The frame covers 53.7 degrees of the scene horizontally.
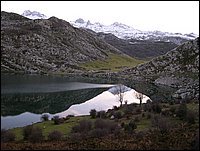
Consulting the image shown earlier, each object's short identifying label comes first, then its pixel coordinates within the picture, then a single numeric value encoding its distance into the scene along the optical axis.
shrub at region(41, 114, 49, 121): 39.44
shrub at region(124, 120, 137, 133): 27.36
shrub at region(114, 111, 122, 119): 37.77
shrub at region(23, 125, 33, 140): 25.42
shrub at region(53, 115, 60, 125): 35.81
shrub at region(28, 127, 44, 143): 23.11
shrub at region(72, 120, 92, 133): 27.06
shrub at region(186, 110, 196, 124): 28.83
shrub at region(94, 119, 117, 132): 26.26
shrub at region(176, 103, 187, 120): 32.29
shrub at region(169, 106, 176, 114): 35.17
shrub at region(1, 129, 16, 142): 22.95
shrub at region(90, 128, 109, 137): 22.43
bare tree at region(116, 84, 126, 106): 72.28
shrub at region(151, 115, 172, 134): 23.48
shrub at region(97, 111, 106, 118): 38.88
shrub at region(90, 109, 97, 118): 39.47
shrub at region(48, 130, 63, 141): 23.39
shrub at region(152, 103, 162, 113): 38.16
